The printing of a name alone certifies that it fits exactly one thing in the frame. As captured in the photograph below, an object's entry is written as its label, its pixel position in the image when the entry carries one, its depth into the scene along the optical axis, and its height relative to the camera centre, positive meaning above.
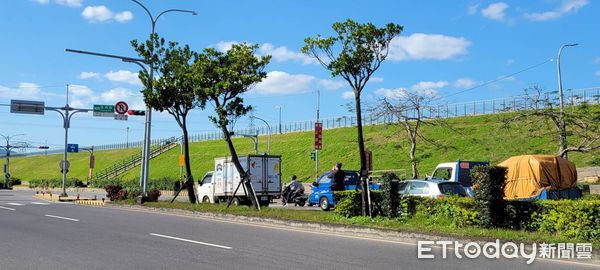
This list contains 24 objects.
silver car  17.55 -0.19
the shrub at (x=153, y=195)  26.27 -0.78
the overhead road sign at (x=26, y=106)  33.51 +4.45
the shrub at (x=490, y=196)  13.09 -0.32
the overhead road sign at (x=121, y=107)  31.70 +4.18
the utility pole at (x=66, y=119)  34.22 +3.80
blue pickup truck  23.92 -0.35
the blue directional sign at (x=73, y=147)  62.28 +3.60
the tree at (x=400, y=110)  38.94 +5.27
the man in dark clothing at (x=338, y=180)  19.61 +0.04
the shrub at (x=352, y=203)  16.11 -0.64
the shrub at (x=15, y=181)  83.56 -0.56
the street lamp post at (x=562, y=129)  26.44 +2.69
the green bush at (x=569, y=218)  11.06 -0.73
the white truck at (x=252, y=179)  25.31 +0.07
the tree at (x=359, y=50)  15.30 +3.77
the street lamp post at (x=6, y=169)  69.41 +1.11
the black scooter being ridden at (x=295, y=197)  28.07 -0.85
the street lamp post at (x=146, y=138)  25.70 +1.98
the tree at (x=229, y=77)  19.88 +3.80
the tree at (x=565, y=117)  26.99 +3.54
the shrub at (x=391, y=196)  15.55 -0.41
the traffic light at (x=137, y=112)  28.05 +3.45
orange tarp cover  18.62 +0.30
